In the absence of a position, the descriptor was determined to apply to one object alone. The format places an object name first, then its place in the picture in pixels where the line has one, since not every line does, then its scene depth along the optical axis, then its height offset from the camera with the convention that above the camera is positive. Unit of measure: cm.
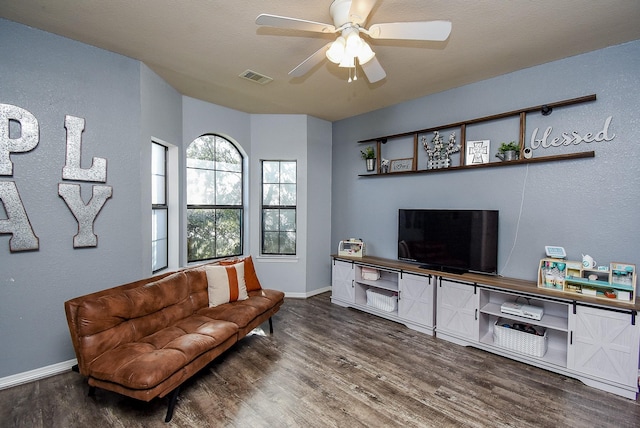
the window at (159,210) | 345 -3
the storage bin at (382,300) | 377 -120
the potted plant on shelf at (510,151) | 302 +62
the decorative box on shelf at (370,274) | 401 -90
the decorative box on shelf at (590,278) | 237 -60
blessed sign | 260 +69
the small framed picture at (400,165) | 394 +62
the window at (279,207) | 475 +2
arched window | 403 +14
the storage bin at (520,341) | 268 -124
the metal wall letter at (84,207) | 254 +0
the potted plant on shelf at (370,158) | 432 +76
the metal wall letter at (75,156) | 253 +45
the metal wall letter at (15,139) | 226 +58
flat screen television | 311 -34
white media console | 229 -104
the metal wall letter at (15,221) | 227 -12
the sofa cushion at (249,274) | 341 -78
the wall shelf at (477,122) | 272 +89
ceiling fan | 174 +114
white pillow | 306 -83
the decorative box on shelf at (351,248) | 430 -59
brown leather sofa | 189 -102
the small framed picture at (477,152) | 326 +66
